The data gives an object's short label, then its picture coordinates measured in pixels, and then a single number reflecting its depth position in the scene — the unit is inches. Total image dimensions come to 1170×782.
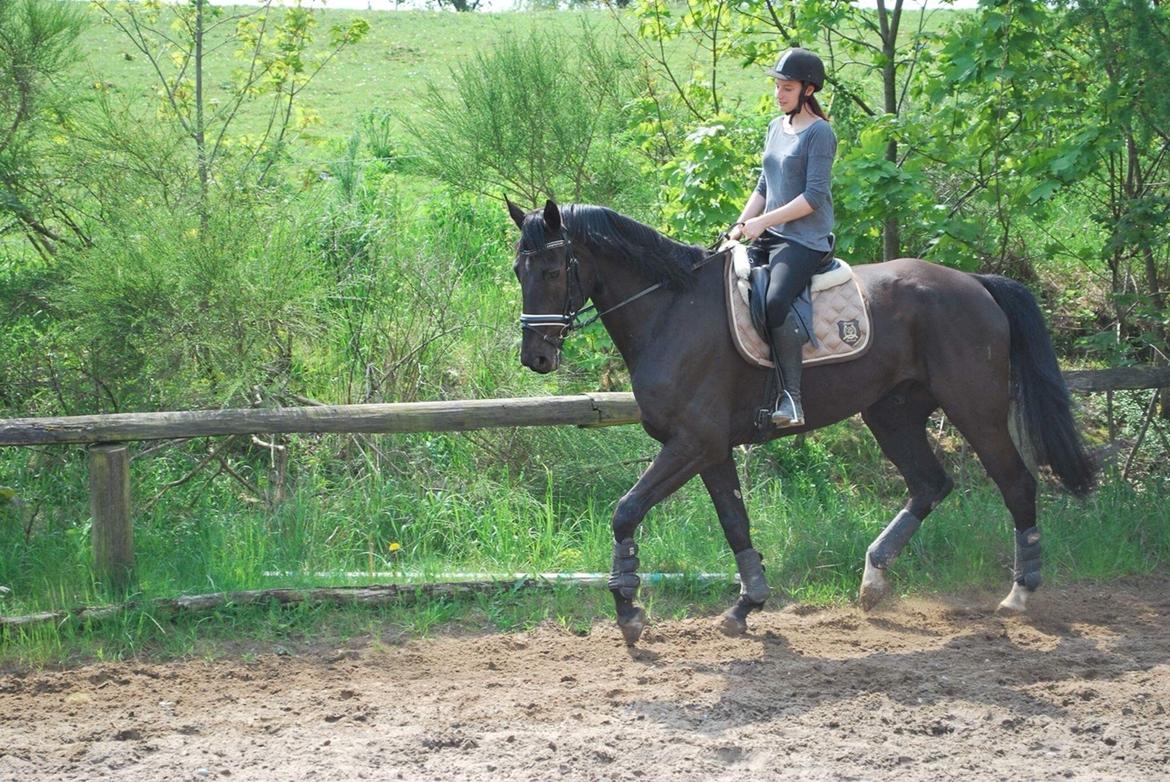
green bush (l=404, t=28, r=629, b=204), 411.2
